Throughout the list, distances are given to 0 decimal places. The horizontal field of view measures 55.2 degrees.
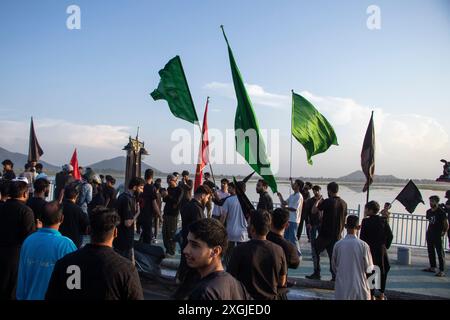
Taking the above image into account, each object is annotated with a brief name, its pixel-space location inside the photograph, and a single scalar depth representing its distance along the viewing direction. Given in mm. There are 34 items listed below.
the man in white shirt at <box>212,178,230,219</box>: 8305
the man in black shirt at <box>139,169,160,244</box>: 9578
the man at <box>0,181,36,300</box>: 4877
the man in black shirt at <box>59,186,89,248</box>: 5750
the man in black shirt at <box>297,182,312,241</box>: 10445
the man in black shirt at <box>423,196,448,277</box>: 9141
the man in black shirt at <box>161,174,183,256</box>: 10031
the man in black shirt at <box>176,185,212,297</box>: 7131
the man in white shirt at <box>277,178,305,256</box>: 9477
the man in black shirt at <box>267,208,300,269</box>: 4305
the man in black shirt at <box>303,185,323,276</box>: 9372
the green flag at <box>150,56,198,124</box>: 7727
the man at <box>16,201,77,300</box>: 3592
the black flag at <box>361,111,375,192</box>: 9688
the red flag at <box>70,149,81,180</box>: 12961
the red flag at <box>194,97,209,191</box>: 8516
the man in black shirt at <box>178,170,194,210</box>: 9123
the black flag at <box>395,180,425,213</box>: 10665
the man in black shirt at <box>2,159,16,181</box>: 10021
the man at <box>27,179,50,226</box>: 5984
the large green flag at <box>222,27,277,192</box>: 6418
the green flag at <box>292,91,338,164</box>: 8375
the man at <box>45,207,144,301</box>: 2748
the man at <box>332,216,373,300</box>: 5227
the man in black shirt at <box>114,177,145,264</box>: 6922
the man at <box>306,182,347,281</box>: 7871
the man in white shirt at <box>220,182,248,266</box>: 7930
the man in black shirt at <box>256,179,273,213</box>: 9398
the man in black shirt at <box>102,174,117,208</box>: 9539
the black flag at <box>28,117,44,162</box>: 14425
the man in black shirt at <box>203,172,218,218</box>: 9384
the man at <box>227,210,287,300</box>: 3740
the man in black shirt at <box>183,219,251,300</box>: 2404
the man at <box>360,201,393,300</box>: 6609
